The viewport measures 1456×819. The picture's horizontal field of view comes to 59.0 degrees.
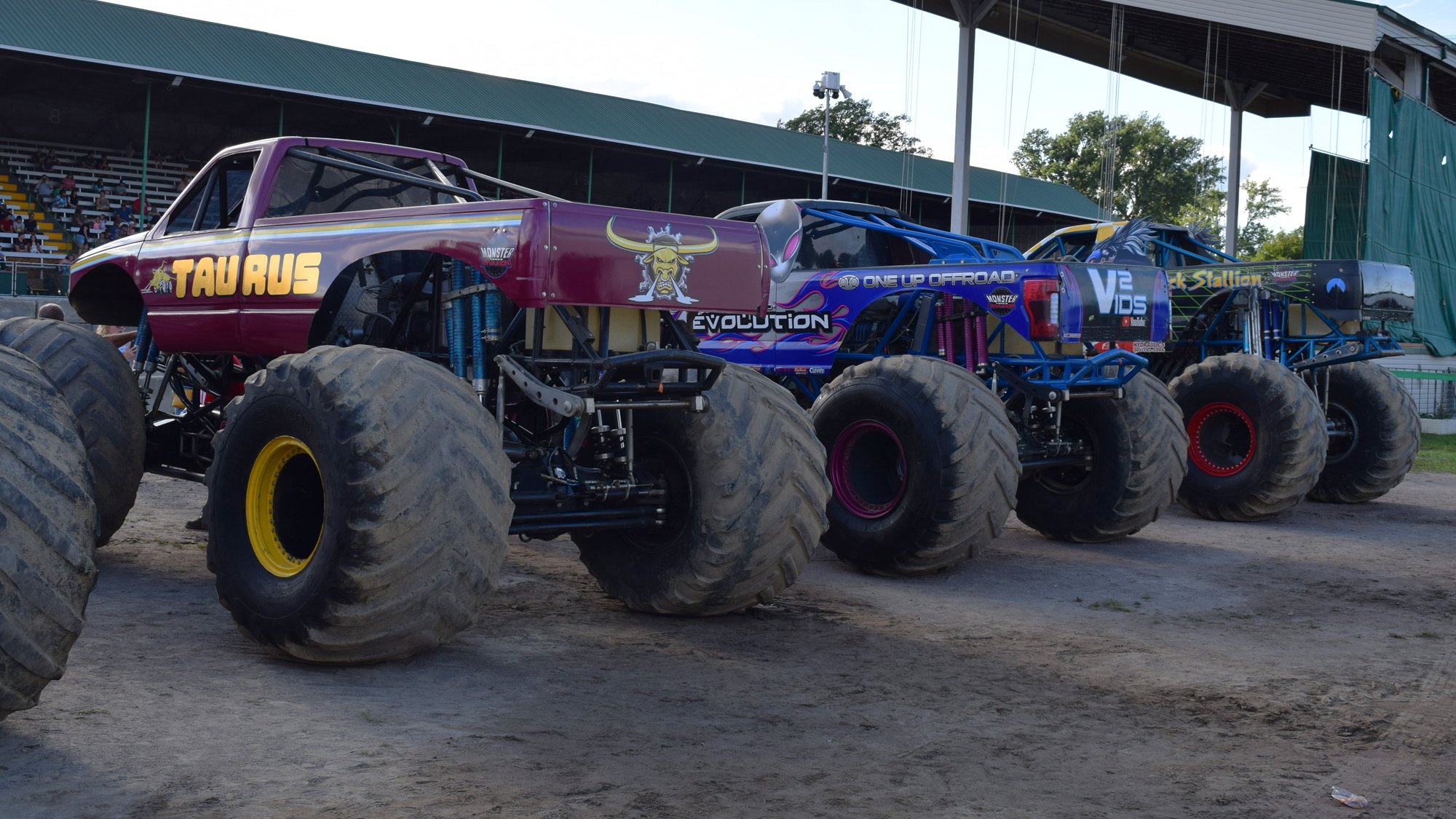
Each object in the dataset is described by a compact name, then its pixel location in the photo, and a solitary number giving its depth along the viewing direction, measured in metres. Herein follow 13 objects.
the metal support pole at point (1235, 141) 32.59
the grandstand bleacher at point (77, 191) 29.91
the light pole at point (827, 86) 33.81
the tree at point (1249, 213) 72.56
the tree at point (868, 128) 72.50
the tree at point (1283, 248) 68.81
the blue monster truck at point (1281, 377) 10.51
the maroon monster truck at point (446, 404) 4.66
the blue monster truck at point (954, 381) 7.47
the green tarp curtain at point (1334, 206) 27.34
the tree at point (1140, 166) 69.19
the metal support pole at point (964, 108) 28.06
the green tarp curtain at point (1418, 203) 22.97
